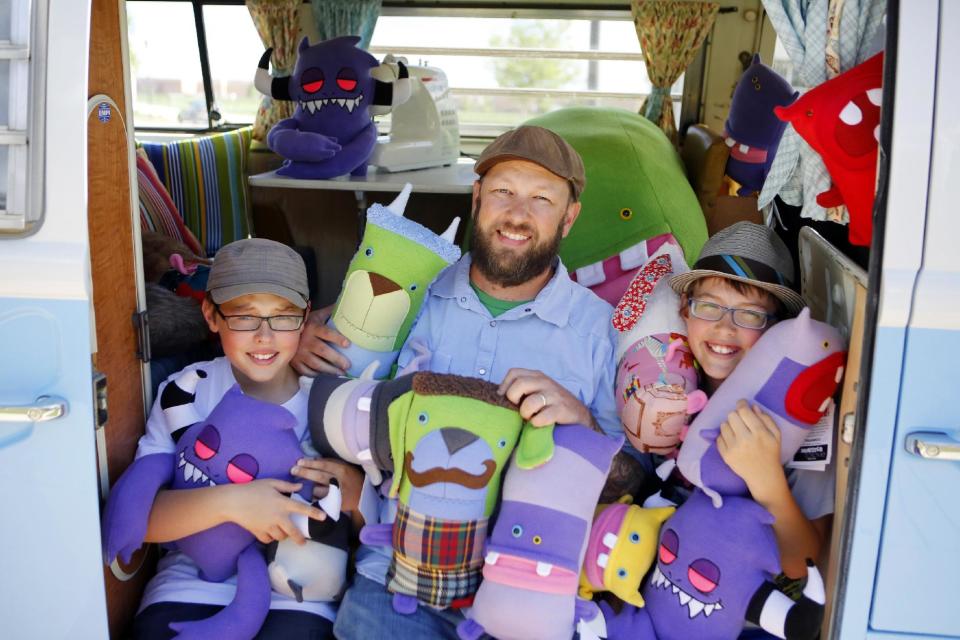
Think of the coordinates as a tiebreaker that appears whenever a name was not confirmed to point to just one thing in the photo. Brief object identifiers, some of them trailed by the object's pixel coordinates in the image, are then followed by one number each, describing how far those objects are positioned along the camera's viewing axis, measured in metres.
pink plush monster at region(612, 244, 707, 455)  1.90
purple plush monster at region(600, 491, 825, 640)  1.58
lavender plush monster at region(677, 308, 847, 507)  1.59
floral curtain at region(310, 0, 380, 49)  6.17
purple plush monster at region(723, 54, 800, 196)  3.40
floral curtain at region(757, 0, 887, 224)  1.57
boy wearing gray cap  1.73
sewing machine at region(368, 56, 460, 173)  4.56
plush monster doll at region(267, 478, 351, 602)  1.78
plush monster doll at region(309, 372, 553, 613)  1.67
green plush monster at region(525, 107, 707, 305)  2.91
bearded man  2.11
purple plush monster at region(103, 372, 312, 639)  1.76
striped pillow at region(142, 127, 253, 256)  4.76
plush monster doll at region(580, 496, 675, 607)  1.69
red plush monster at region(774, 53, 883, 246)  1.50
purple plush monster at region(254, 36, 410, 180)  4.14
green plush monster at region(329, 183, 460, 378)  2.10
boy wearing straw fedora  1.59
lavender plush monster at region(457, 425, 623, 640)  1.58
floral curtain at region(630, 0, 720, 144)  6.00
